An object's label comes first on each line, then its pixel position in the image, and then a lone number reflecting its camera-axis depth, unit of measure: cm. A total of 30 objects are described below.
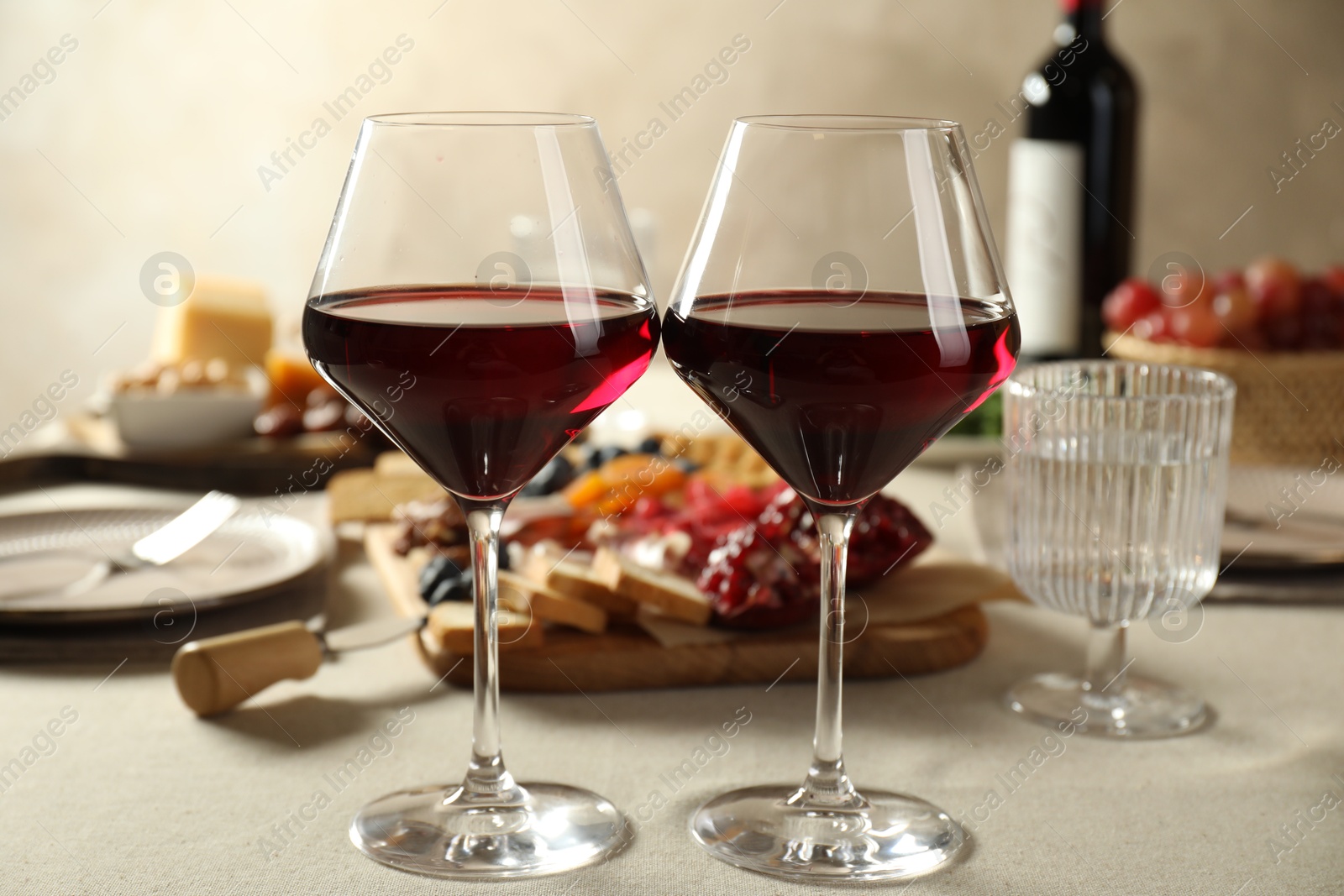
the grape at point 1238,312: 143
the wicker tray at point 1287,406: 136
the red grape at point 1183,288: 148
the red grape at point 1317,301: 143
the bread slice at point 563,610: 102
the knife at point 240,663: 96
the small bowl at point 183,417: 145
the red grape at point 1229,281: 148
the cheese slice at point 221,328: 199
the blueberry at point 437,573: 105
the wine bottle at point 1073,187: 161
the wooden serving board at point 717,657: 100
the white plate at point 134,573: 103
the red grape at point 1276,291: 144
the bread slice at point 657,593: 101
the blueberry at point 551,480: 127
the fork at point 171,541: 108
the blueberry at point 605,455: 129
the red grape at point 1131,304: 155
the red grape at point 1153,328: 149
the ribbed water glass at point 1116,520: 98
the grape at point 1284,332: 144
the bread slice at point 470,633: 100
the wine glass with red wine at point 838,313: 85
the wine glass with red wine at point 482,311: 85
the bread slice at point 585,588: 102
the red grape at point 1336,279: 146
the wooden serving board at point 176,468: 138
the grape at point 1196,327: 144
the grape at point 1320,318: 143
